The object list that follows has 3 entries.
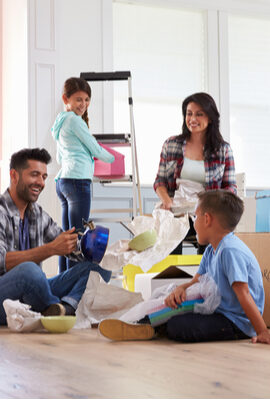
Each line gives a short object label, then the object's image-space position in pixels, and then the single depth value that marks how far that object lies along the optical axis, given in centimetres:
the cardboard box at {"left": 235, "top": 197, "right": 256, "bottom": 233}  437
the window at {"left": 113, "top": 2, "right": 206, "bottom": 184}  546
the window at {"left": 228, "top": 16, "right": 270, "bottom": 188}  587
